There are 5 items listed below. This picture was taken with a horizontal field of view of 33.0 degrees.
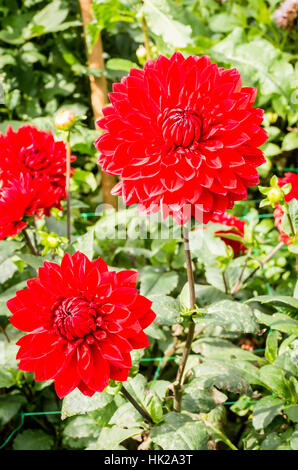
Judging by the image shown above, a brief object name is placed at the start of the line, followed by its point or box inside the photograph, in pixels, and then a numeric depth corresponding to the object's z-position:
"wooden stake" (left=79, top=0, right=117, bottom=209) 1.45
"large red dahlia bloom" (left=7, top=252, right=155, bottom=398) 0.57
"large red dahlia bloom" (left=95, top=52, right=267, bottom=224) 0.60
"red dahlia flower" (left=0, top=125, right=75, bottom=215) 0.93
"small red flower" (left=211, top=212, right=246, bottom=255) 1.13
